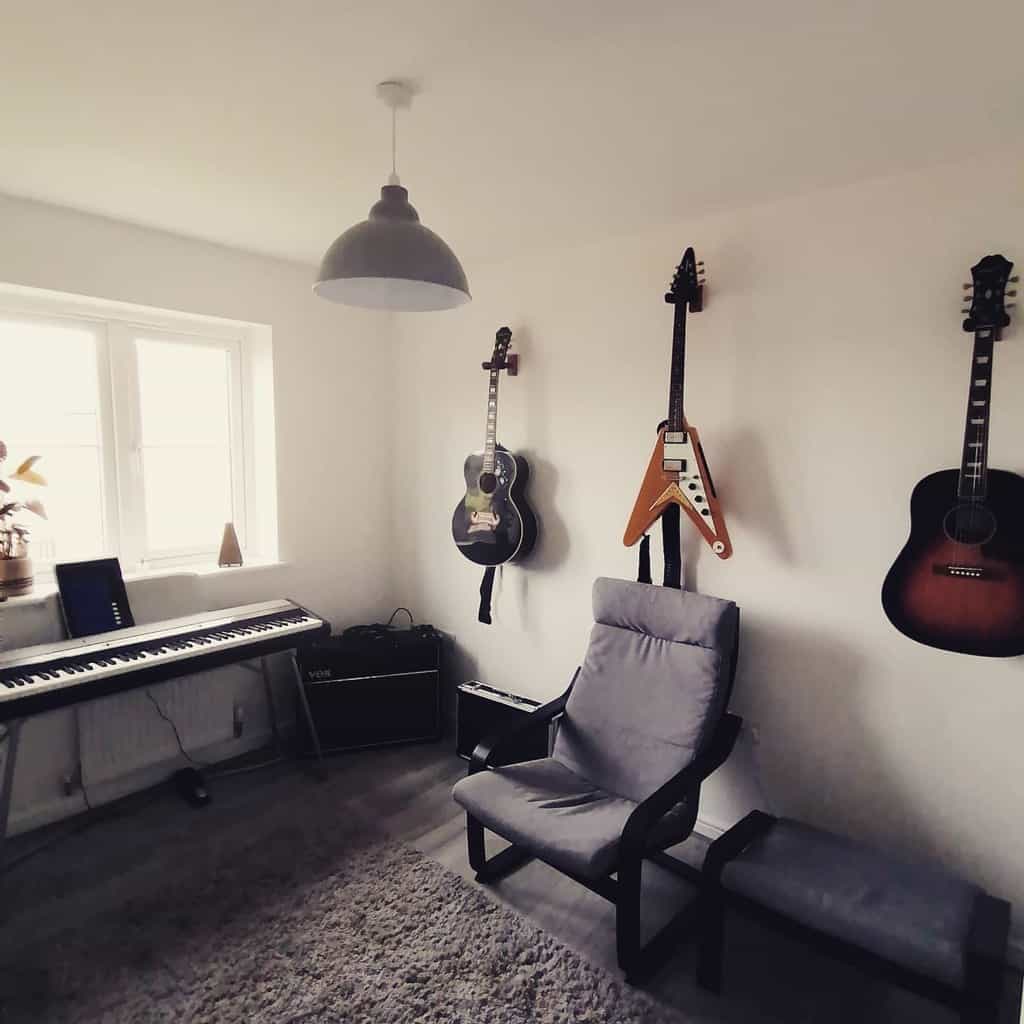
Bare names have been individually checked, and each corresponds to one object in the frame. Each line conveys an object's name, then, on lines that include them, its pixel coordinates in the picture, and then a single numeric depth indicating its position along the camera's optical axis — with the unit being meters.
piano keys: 2.20
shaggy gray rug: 1.81
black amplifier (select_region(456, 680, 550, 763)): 2.90
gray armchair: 1.93
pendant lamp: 1.52
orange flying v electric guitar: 2.40
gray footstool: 1.54
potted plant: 2.49
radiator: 2.73
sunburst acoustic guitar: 1.86
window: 2.76
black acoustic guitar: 3.03
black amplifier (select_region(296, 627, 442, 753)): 3.20
